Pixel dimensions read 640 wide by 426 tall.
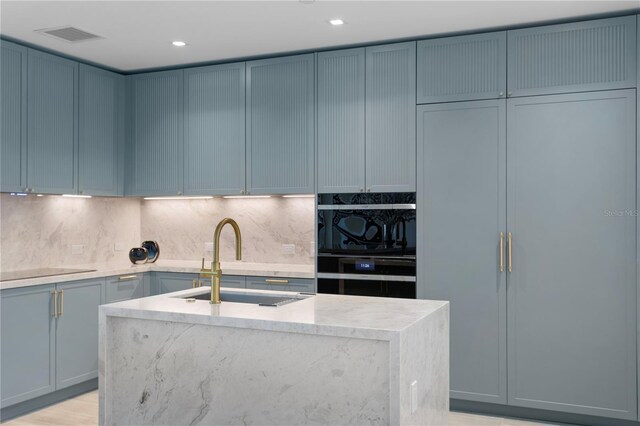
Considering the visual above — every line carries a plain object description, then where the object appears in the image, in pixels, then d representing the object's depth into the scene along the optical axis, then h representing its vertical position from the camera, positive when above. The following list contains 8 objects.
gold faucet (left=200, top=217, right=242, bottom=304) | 2.83 -0.27
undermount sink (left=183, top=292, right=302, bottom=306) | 3.15 -0.46
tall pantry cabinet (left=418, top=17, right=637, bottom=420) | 3.69 -0.01
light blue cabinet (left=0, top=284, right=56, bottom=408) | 3.87 -0.89
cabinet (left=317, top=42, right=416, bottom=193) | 4.25 +0.69
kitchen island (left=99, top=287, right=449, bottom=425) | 2.33 -0.65
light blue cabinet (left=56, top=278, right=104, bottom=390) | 4.26 -0.88
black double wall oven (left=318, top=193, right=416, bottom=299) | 4.20 -0.23
